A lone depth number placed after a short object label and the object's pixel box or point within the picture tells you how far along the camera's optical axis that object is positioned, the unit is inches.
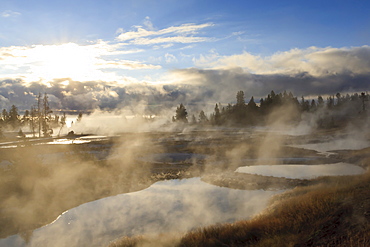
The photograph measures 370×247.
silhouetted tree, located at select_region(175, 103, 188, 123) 6028.5
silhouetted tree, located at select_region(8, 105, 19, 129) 5054.1
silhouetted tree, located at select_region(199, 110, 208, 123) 6220.5
